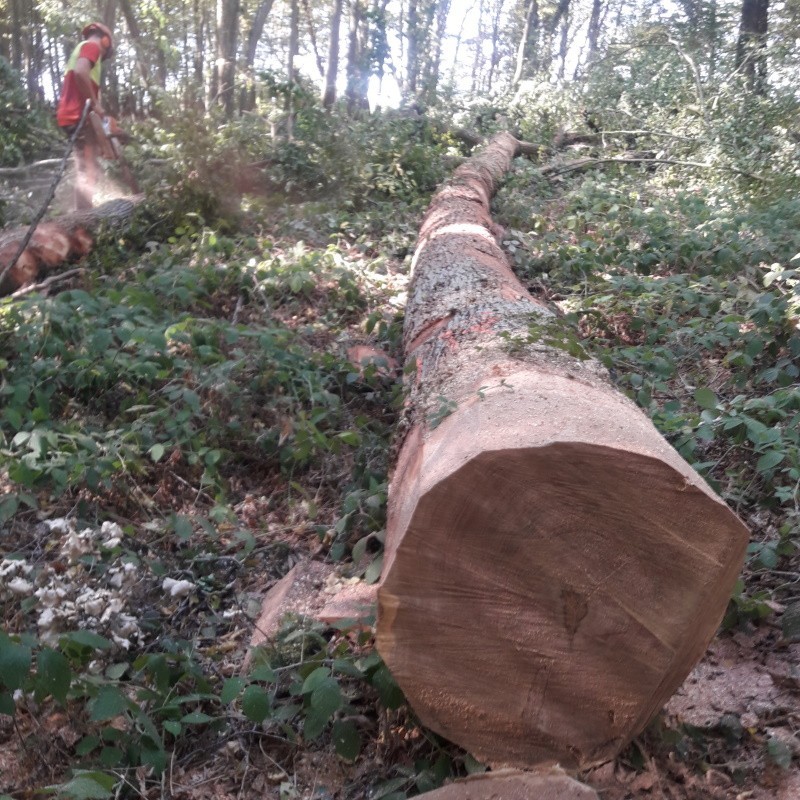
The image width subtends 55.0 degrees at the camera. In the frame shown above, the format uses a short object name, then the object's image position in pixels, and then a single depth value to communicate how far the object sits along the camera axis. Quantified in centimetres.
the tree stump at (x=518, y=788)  169
